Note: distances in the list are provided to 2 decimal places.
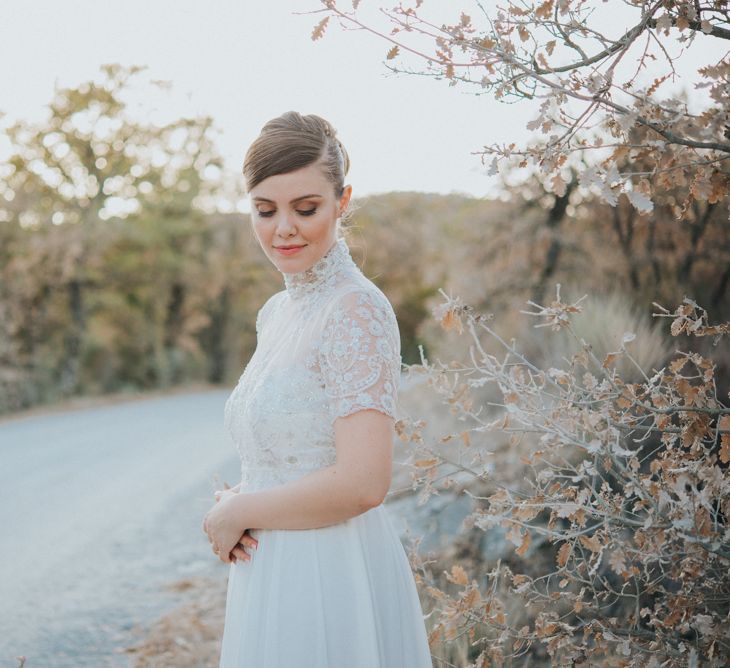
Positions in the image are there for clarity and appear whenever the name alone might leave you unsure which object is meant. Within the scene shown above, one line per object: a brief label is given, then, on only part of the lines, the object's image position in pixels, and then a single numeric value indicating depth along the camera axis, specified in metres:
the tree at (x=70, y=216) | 18.20
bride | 1.90
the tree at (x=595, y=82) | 1.88
